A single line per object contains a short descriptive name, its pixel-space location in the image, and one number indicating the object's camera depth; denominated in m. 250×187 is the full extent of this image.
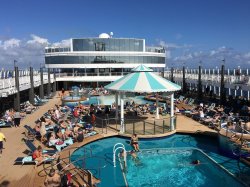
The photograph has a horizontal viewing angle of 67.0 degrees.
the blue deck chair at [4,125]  11.03
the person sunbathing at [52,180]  5.43
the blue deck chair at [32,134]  9.25
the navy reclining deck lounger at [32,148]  7.55
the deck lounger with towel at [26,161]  6.90
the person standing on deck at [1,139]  7.83
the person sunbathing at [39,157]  6.88
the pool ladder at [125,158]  7.49
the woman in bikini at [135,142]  8.78
